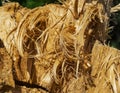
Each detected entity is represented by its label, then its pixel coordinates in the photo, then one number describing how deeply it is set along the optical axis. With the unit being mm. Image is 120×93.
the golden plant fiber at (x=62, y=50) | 1398
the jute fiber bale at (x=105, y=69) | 1382
